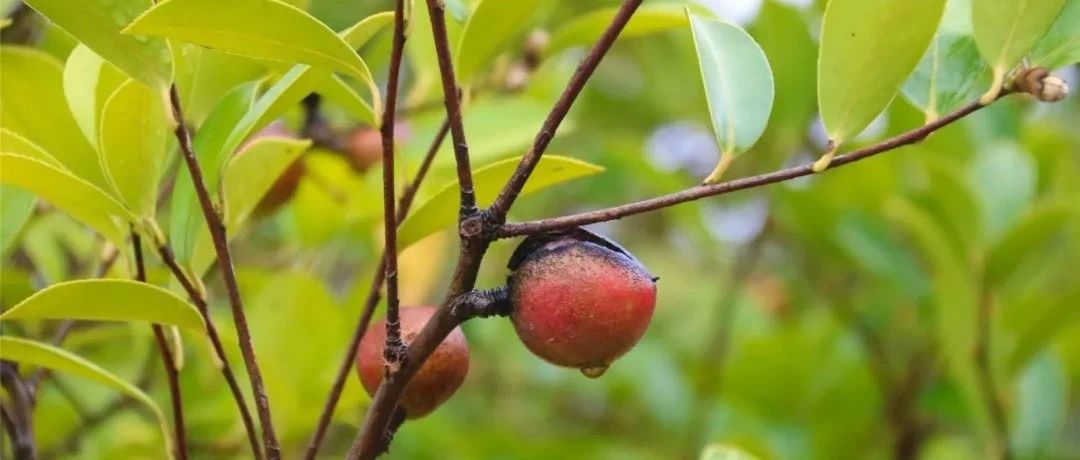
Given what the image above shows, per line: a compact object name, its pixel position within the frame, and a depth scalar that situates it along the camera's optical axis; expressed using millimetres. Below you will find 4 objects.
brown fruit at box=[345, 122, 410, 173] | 1007
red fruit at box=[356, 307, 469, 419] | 751
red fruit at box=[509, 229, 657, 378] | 716
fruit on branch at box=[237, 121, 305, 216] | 918
